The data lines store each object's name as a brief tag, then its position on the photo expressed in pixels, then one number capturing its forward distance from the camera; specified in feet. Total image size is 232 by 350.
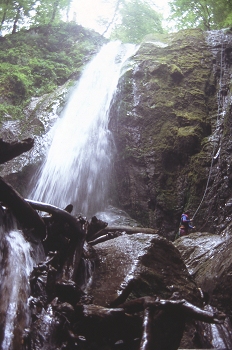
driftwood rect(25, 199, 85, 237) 11.87
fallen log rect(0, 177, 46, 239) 10.43
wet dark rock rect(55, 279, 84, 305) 8.98
